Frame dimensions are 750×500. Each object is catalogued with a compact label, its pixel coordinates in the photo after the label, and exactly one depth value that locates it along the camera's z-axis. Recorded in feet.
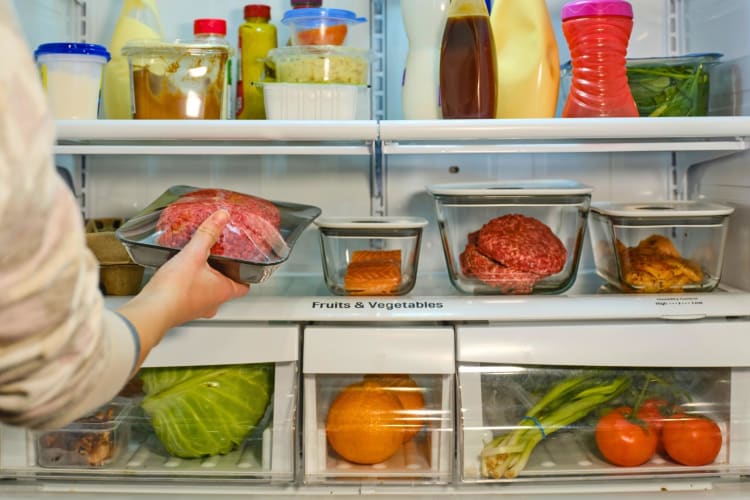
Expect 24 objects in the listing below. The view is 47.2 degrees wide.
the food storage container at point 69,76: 4.46
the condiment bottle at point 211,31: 4.89
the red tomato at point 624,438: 4.38
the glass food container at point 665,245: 4.60
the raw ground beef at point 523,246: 4.50
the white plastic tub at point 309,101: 4.46
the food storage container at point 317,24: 4.73
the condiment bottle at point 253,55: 5.04
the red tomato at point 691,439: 4.41
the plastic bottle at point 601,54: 4.63
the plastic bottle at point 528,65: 4.69
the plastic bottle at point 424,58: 4.76
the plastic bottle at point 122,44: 4.90
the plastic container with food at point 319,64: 4.50
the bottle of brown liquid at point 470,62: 4.51
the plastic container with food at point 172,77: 4.48
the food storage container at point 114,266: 4.60
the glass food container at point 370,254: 4.54
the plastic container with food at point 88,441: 4.42
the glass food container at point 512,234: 4.51
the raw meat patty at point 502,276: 4.53
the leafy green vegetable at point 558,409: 4.40
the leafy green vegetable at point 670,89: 4.80
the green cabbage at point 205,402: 4.39
